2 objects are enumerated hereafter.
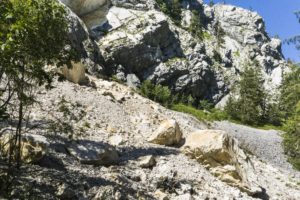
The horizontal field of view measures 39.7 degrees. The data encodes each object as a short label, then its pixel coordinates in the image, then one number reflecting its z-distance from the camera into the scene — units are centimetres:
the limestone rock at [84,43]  4586
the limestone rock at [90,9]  6594
